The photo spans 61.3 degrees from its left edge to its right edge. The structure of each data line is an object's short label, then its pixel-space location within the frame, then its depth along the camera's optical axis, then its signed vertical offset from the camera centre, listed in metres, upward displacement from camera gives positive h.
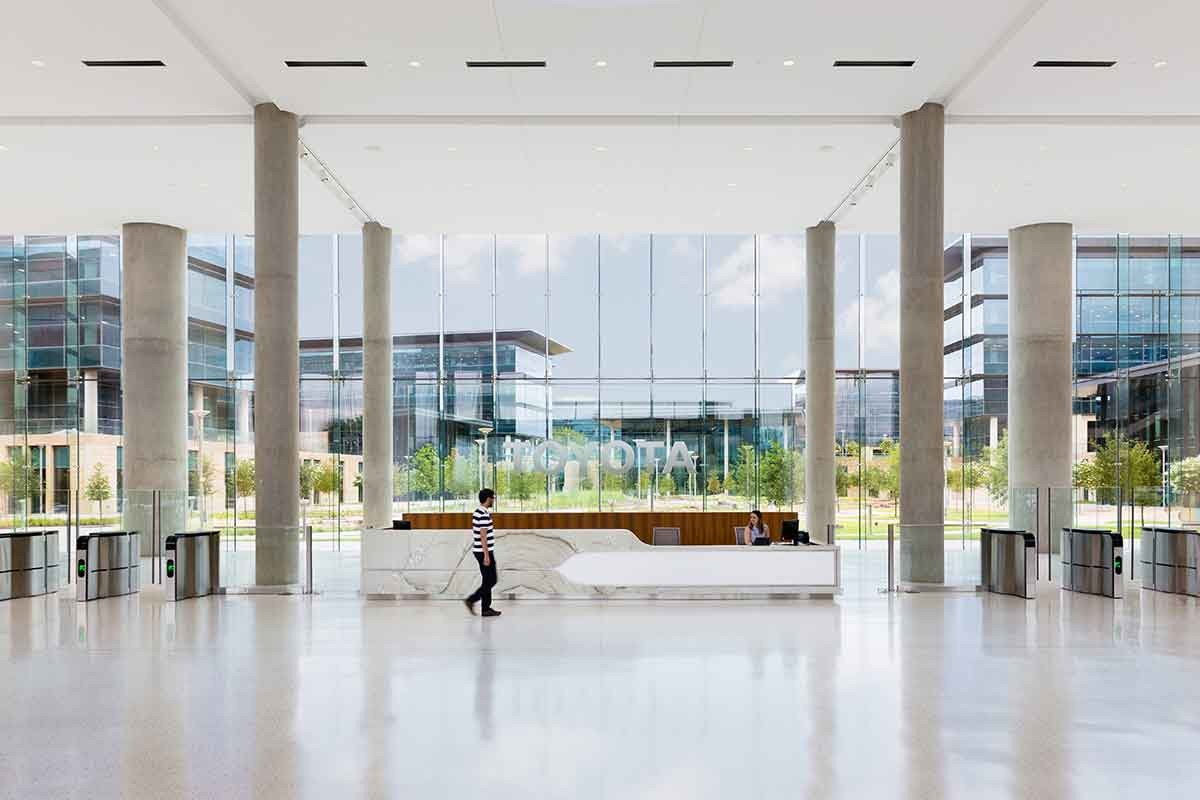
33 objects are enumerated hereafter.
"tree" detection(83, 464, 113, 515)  26.84 -1.48
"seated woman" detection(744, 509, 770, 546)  14.80 -1.52
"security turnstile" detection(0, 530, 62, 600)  14.60 -1.94
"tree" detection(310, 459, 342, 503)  28.70 -1.36
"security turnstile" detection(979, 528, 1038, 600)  14.40 -1.97
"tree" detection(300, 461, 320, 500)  28.91 -1.33
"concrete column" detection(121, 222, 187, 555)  22.70 +1.58
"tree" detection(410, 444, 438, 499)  27.98 -1.12
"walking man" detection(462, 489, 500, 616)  12.47 -1.49
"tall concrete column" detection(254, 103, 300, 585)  15.66 +1.09
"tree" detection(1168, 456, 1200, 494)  24.08 -1.16
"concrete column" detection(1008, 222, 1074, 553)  22.75 +1.47
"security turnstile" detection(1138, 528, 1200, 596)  14.91 -2.01
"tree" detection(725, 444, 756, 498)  28.17 -1.13
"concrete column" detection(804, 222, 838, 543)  24.11 +1.16
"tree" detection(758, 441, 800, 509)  28.12 -1.19
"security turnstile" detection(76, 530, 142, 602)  14.41 -1.95
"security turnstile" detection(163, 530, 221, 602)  14.38 -1.95
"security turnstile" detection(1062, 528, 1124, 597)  14.69 -2.00
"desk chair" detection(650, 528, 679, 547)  14.75 -1.56
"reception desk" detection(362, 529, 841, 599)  14.13 -1.93
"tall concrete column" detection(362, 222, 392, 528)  23.94 +1.32
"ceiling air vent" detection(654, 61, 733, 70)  14.43 +5.21
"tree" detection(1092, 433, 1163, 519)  26.03 -1.00
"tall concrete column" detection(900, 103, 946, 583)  15.74 +1.20
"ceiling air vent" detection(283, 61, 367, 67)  14.32 +5.19
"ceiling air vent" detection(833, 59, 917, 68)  14.30 +5.16
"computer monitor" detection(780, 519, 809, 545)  15.12 -1.59
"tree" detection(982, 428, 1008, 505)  28.02 -1.13
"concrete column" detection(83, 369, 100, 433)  26.83 +0.76
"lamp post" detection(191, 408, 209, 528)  27.11 -0.48
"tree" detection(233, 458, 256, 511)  30.00 -1.39
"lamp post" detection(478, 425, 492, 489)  28.27 -0.46
